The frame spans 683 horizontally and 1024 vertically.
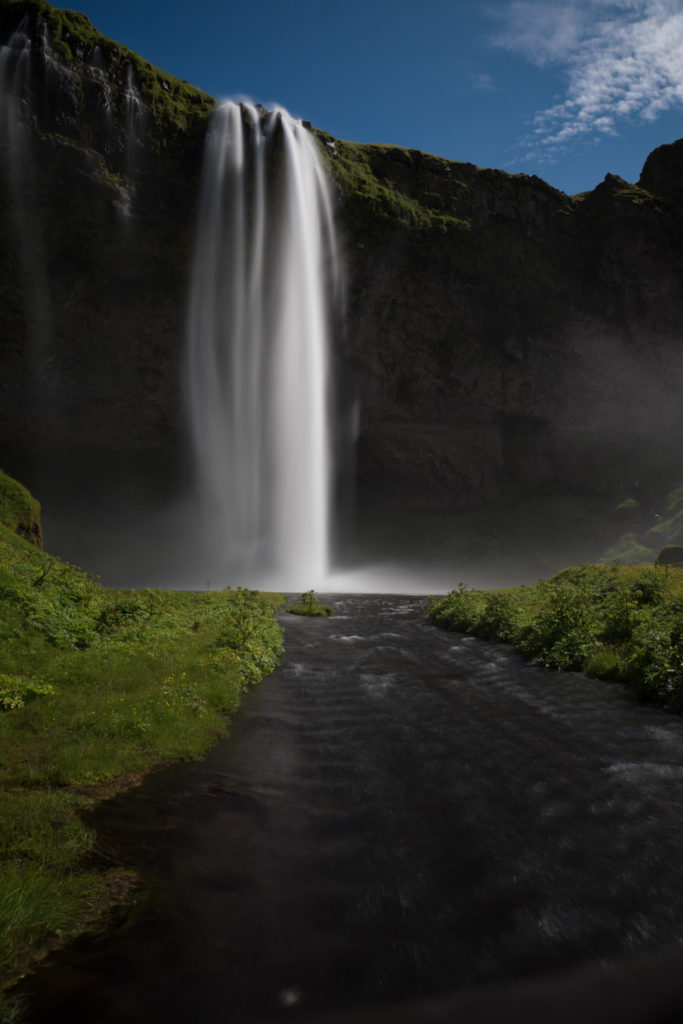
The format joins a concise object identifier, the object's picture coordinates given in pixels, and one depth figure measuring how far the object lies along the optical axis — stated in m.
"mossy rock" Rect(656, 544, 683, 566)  40.11
